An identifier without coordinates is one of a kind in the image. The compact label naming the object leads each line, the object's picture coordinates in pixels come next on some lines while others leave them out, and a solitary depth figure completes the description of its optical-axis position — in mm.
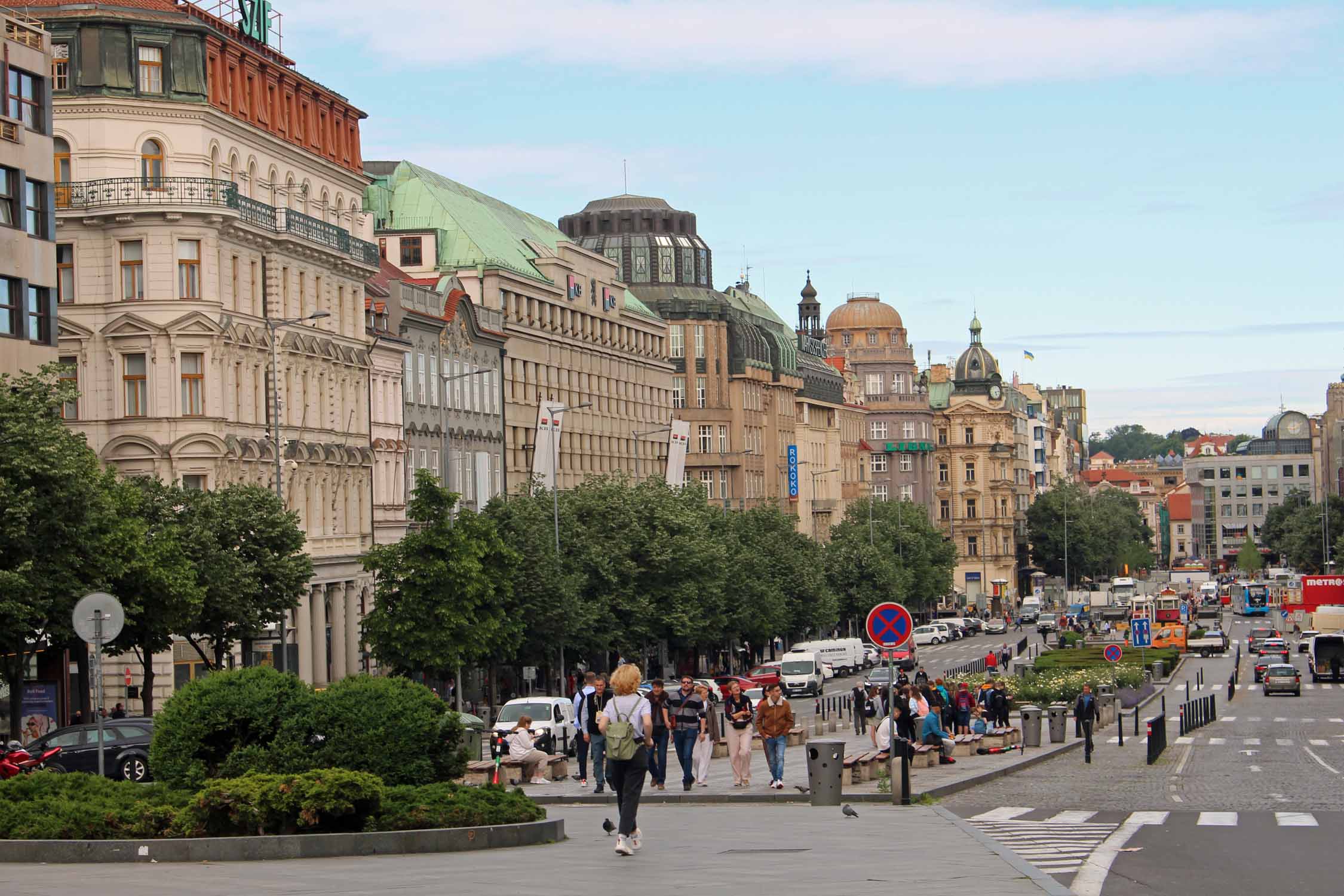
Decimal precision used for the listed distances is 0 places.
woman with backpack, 23281
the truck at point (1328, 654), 106688
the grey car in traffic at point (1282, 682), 91188
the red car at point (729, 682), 78312
